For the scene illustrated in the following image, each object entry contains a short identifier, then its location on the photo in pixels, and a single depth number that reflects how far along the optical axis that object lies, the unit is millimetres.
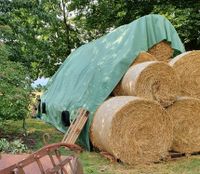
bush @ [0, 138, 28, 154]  6534
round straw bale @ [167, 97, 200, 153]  7926
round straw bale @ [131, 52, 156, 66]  8906
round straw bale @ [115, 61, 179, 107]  7730
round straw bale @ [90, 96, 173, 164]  7195
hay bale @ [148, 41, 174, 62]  9656
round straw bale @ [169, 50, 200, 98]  8562
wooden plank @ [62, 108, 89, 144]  8516
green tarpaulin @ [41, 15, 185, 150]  8742
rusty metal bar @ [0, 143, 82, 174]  2803
